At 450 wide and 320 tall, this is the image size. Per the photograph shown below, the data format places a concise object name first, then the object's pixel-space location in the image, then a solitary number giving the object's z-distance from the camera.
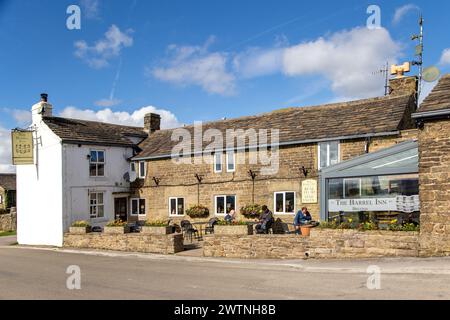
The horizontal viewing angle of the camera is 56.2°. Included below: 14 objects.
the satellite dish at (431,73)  15.41
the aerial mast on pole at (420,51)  21.52
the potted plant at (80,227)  20.48
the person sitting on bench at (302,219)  14.99
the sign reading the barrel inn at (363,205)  13.24
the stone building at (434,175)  11.19
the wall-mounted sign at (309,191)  18.48
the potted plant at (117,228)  18.95
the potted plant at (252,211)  19.78
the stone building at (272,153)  18.17
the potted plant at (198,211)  21.84
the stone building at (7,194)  41.84
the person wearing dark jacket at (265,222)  15.74
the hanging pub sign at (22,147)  22.56
